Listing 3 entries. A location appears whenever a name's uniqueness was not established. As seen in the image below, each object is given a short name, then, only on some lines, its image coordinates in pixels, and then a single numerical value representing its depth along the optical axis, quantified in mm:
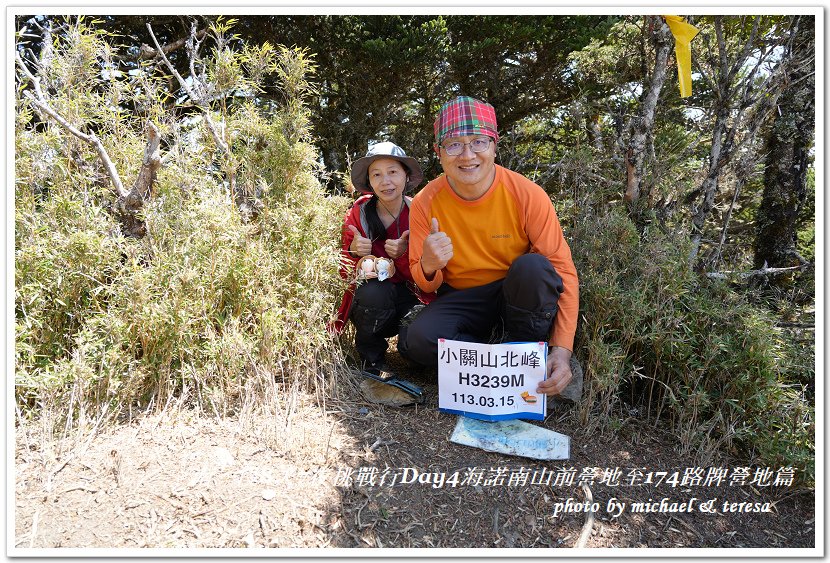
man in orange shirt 2633
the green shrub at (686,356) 2465
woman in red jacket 3021
